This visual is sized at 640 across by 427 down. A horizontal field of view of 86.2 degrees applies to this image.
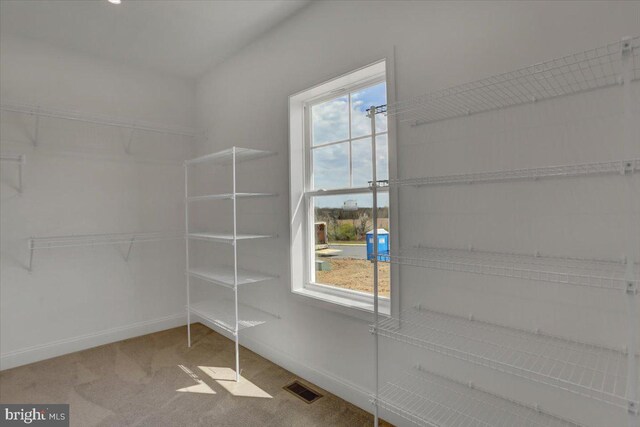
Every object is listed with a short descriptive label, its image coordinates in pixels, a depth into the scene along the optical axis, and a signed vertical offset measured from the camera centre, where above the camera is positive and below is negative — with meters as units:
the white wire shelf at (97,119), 2.68 +0.88
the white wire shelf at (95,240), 2.80 -0.20
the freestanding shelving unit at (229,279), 2.51 -0.49
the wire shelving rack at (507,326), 1.22 -0.42
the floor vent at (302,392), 2.19 -1.17
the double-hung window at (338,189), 2.14 +0.18
